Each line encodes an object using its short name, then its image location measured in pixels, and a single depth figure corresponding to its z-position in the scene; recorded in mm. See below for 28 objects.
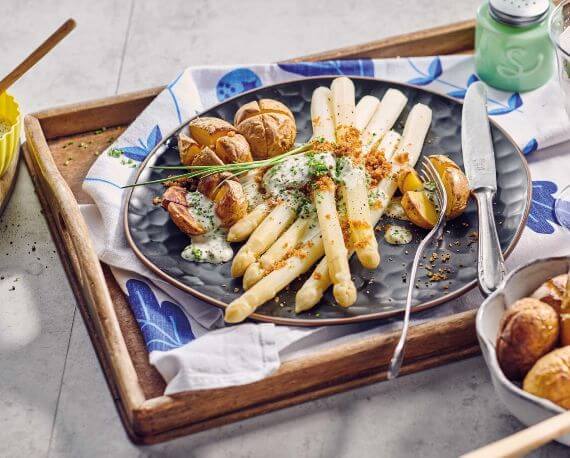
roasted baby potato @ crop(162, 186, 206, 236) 1001
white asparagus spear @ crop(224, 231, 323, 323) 931
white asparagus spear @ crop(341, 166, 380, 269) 967
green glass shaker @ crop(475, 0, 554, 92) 1130
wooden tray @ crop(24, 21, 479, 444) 903
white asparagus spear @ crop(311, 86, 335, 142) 1077
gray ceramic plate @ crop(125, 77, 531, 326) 945
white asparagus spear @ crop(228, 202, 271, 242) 994
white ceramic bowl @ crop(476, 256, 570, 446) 835
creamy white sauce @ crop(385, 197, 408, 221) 1018
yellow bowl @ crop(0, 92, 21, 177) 1096
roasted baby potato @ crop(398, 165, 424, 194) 1021
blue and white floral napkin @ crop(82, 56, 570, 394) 911
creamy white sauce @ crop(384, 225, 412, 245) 998
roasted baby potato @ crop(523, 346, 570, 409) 831
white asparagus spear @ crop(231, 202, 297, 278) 970
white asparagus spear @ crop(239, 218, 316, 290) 959
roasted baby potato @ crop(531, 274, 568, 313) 881
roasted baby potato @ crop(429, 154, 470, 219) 1000
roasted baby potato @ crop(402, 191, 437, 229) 994
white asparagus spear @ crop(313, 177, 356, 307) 938
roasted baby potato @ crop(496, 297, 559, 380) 852
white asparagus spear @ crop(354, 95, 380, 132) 1097
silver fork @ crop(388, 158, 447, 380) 891
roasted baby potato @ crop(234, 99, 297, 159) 1049
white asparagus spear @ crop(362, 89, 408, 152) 1079
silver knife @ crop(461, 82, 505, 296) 946
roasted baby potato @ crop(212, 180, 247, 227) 997
